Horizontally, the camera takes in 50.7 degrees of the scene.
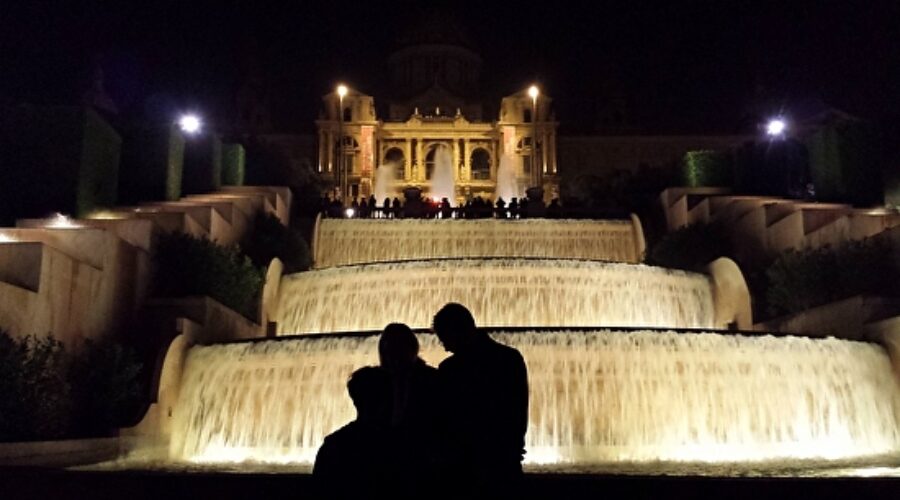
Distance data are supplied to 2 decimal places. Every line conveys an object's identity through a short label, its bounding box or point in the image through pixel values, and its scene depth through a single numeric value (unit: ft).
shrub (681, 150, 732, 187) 78.69
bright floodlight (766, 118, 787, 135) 94.92
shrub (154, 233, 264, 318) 44.70
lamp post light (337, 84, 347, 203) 180.94
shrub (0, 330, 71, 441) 29.17
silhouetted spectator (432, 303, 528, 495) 13.50
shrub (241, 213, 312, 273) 59.72
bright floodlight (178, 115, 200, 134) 85.18
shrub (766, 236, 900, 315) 45.09
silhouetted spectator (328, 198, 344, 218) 82.38
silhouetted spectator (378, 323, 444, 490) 12.88
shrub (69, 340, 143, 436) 34.30
